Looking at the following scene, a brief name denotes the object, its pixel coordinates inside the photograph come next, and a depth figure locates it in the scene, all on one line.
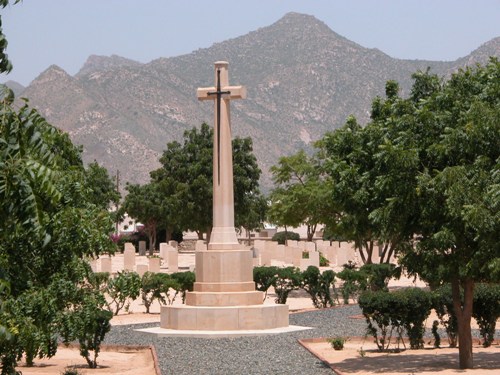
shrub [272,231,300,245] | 79.54
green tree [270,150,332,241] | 41.50
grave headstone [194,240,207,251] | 56.94
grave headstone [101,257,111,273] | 48.12
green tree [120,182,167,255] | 68.69
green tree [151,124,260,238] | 60.16
